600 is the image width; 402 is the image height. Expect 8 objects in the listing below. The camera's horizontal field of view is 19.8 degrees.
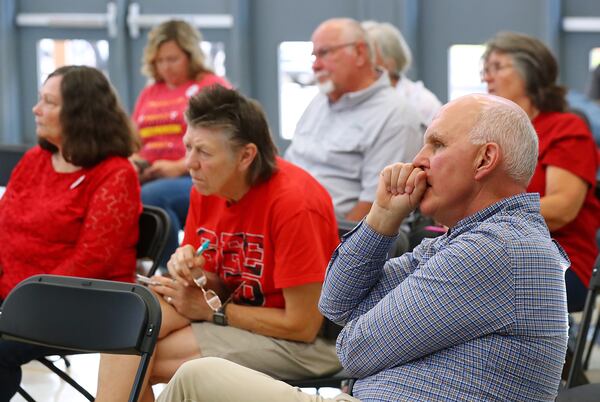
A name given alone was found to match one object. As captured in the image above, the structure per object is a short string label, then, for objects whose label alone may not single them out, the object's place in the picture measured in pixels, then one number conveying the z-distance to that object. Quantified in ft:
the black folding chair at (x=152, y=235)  19.20
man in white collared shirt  23.37
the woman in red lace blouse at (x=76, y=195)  18.43
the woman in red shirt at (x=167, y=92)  28.95
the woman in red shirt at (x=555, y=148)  19.78
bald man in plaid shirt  10.90
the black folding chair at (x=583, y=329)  16.66
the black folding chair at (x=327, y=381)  16.24
